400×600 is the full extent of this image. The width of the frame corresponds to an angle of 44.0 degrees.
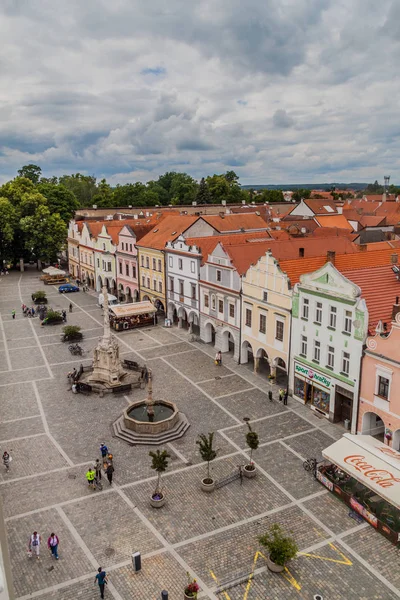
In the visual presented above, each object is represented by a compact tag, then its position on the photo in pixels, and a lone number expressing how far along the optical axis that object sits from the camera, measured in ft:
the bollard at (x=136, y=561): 66.13
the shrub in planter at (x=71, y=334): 165.07
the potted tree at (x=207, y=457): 83.46
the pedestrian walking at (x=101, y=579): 61.98
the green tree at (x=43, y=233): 293.23
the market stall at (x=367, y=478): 72.90
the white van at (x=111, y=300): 204.01
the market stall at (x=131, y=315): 176.03
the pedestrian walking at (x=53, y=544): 68.23
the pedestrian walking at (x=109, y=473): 85.35
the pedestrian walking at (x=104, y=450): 92.84
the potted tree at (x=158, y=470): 79.25
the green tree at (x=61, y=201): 347.77
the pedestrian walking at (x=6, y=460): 90.53
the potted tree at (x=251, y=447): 87.04
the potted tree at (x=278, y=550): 64.75
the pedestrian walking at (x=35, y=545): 68.18
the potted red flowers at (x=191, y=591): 60.75
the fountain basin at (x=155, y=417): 101.19
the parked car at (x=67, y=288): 247.68
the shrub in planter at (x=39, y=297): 219.41
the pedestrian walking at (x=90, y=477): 83.35
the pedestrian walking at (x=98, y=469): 86.07
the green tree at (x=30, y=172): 481.87
